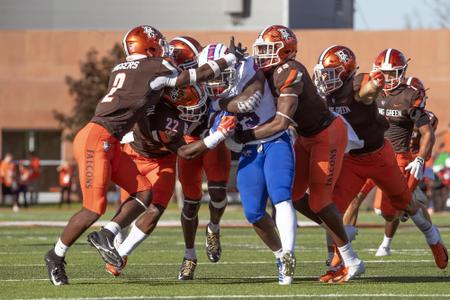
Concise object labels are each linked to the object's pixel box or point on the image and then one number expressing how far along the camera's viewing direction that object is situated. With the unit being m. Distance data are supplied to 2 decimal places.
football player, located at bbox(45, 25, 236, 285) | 18.20
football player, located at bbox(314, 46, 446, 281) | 20.00
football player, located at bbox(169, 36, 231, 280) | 20.11
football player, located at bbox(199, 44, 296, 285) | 18.06
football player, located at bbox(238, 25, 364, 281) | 18.66
